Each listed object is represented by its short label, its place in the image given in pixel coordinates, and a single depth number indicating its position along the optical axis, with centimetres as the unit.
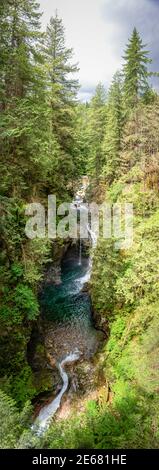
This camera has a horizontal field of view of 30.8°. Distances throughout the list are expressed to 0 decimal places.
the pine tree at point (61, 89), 2005
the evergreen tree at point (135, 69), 2419
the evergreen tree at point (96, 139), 3388
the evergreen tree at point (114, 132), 2777
